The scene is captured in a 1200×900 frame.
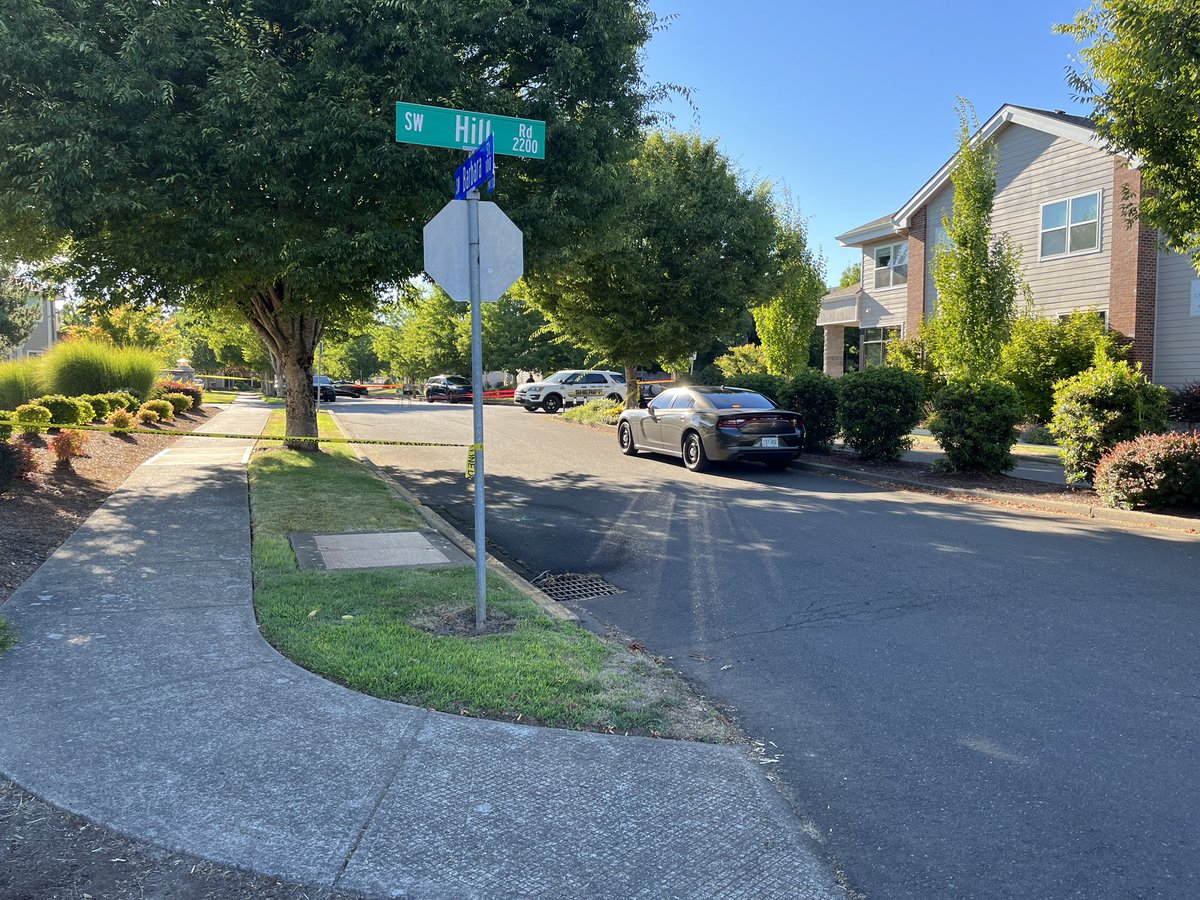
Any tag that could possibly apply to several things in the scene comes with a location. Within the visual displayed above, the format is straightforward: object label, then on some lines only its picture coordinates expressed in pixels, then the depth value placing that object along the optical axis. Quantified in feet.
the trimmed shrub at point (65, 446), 36.40
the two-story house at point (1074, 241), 61.46
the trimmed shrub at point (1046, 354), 61.31
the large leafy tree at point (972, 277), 48.67
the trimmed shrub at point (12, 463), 28.25
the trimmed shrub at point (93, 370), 66.14
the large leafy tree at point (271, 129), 31.27
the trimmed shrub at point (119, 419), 51.80
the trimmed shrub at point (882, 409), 45.52
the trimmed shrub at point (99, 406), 52.43
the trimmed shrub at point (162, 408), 62.75
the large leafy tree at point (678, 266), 70.23
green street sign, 18.38
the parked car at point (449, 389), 155.74
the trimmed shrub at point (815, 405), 50.24
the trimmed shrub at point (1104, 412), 34.91
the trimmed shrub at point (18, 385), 61.67
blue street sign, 16.61
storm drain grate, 21.79
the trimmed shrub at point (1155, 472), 30.68
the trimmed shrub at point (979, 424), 40.32
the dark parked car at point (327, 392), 155.43
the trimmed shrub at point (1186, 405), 57.06
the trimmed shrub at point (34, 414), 38.52
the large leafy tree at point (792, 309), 79.51
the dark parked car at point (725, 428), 44.14
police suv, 112.37
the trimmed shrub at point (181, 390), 76.46
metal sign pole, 17.37
